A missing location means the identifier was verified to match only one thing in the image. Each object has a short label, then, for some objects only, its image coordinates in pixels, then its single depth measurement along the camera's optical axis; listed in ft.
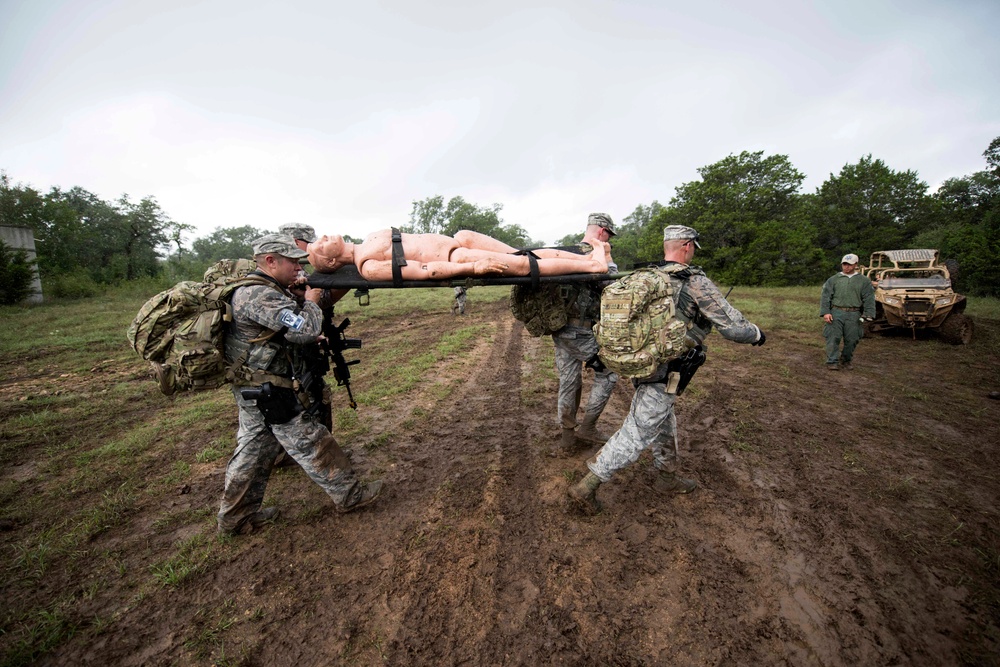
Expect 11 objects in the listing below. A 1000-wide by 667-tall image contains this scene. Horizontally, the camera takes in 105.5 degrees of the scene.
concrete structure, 59.26
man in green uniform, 21.02
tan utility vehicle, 26.58
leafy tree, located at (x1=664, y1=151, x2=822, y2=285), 81.46
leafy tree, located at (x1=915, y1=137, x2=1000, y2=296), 57.77
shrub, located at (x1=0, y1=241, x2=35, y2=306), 53.06
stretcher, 9.91
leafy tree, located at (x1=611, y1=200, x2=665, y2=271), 97.07
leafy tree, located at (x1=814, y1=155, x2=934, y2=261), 86.48
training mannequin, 9.91
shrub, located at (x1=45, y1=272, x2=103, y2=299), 64.54
